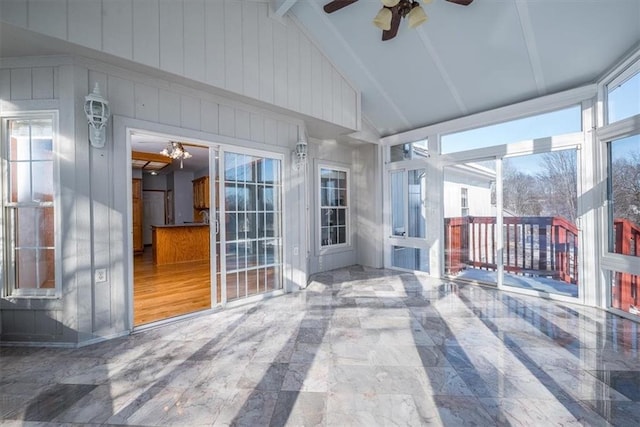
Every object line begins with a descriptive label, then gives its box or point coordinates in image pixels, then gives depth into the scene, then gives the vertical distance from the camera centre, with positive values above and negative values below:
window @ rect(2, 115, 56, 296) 2.65 +0.12
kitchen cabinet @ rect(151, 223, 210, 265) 6.19 -0.62
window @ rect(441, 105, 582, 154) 3.60 +1.15
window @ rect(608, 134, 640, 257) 2.95 +0.15
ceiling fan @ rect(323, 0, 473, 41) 2.60 +1.88
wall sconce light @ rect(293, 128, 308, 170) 4.14 +0.89
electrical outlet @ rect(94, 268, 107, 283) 2.67 -0.55
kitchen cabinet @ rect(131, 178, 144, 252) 7.78 +0.06
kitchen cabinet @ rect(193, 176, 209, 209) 7.93 +0.67
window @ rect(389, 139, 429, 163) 5.12 +1.17
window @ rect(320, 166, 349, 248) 5.61 +0.15
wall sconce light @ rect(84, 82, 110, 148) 2.52 +0.92
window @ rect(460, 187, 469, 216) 4.67 +0.18
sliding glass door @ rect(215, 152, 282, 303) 3.53 -0.14
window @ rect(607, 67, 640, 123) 2.87 +1.20
